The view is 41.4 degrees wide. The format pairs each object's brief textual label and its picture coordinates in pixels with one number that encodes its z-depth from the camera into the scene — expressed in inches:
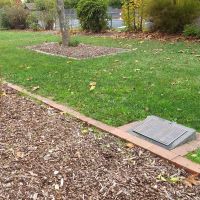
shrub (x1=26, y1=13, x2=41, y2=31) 595.3
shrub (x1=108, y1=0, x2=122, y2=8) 1084.3
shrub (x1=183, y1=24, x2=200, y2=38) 337.4
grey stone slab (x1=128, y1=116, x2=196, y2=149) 109.8
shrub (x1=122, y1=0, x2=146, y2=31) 428.8
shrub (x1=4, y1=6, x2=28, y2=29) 626.0
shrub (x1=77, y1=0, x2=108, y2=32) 458.9
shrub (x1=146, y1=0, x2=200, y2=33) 368.0
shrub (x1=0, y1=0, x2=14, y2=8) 914.4
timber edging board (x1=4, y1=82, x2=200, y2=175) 97.0
